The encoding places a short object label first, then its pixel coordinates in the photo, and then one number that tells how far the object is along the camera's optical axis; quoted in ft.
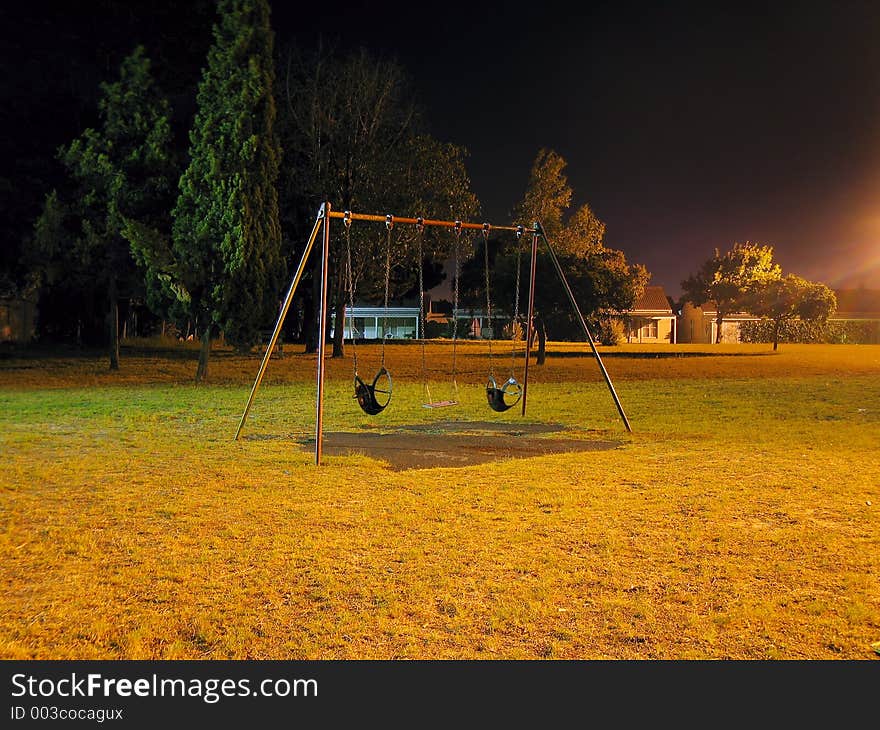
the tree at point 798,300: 181.68
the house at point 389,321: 233.76
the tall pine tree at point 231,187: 71.82
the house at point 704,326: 232.94
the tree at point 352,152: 105.50
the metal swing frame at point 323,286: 33.71
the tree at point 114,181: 78.38
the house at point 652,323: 222.48
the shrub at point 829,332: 196.54
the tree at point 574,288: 102.47
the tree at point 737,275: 223.92
